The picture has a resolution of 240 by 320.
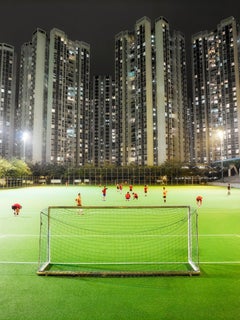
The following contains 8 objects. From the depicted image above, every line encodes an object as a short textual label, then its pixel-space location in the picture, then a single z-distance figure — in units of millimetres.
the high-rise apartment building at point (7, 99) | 174750
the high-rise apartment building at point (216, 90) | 151000
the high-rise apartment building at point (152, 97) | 142500
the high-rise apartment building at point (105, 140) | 190375
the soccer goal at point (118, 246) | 8648
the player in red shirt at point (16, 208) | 19431
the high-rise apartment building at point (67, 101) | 150250
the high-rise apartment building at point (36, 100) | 142500
